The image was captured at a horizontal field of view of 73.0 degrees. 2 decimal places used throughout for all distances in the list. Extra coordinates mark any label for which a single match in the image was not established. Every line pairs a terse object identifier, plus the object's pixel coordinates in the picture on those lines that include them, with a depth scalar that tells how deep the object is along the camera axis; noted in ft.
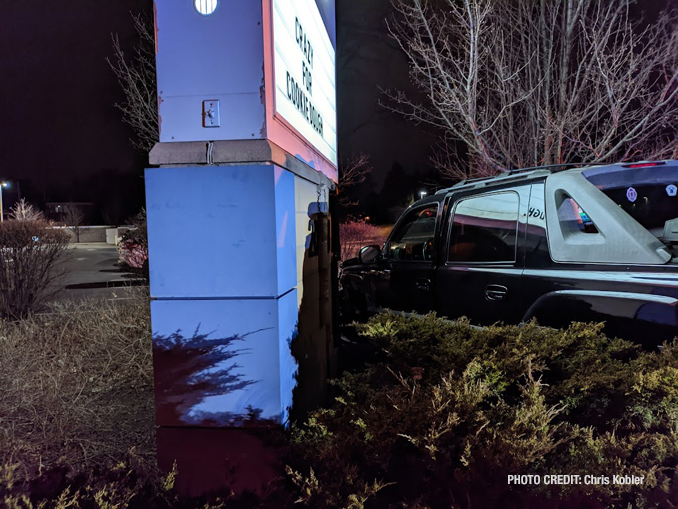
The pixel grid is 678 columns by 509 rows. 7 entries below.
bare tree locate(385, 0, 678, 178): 24.30
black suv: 9.36
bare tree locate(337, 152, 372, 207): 47.32
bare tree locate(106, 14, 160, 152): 26.32
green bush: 5.51
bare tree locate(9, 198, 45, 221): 121.12
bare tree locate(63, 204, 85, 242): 169.27
